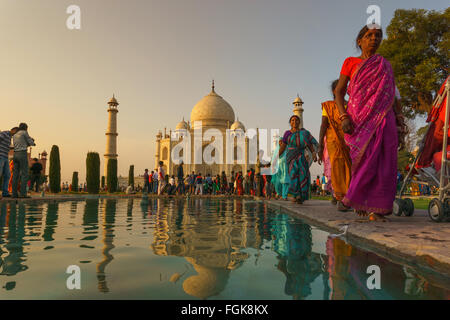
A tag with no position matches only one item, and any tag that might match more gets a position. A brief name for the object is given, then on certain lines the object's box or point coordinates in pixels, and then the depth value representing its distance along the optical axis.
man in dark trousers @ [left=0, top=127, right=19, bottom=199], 7.61
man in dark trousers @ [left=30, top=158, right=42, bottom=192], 12.45
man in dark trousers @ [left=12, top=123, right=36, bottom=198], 7.89
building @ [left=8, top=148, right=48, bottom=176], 34.79
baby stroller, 3.40
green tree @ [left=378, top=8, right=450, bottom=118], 15.14
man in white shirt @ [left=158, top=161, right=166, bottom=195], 12.63
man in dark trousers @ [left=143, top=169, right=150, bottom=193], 16.33
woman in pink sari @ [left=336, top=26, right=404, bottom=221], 3.18
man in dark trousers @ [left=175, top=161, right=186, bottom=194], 13.70
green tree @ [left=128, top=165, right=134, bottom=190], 28.95
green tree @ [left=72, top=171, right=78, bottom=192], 24.37
